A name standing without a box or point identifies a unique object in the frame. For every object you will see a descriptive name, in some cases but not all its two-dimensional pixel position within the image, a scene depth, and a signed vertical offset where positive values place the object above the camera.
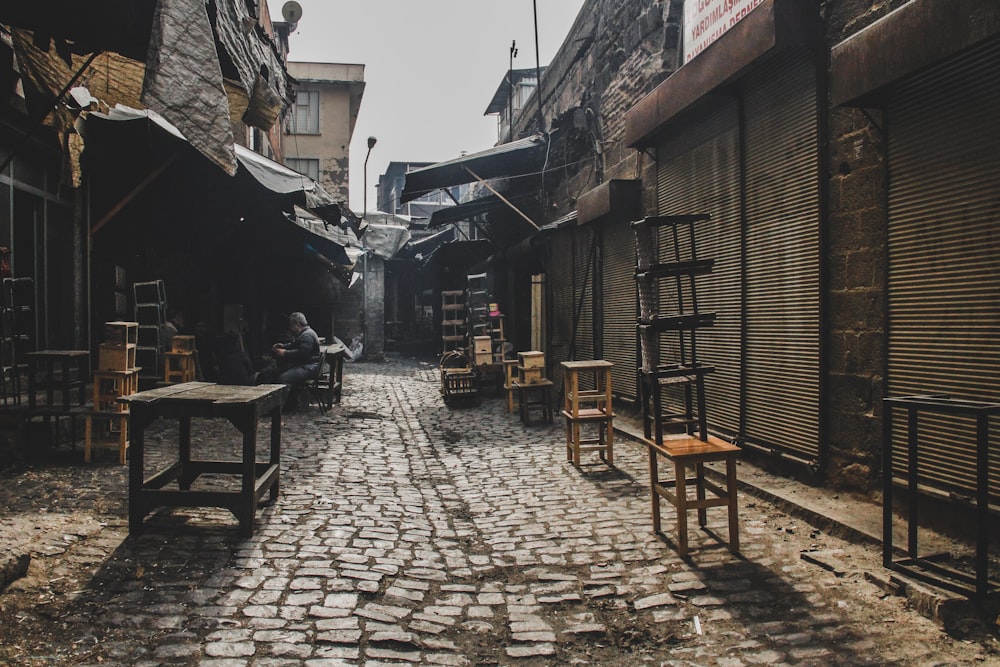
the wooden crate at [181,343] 10.32 -0.14
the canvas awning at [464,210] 15.75 +3.03
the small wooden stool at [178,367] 10.06 -0.52
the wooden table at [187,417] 4.69 -0.81
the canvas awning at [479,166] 13.38 +3.47
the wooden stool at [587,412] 7.44 -0.93
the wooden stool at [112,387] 6.86 -0.57
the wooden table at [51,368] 6.53 -0.34
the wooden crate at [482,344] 13.12 -0.22
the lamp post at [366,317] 25.47 +0.65
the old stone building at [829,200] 4.25 +1.12
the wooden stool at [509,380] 11.71 -0.87
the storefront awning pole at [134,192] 9.13 +2.00
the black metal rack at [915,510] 3.32 -0.98
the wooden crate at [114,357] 6.88 -0.24
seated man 11.38 -0.47
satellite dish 23.66 +11.75
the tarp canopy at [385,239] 26.98 +3.96
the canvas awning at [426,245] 24.42 +3.36
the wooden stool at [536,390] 10.37 -1.01
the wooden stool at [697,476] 4.50 -1.03
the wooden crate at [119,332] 6.83 +0.02
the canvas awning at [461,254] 18.88 +2.46
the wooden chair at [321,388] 11.54 -0.98
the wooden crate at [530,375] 10.48 -0.67
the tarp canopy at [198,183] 8.30 +2.48
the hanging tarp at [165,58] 3.90 +2.41
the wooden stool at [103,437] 6.70 -1.09
